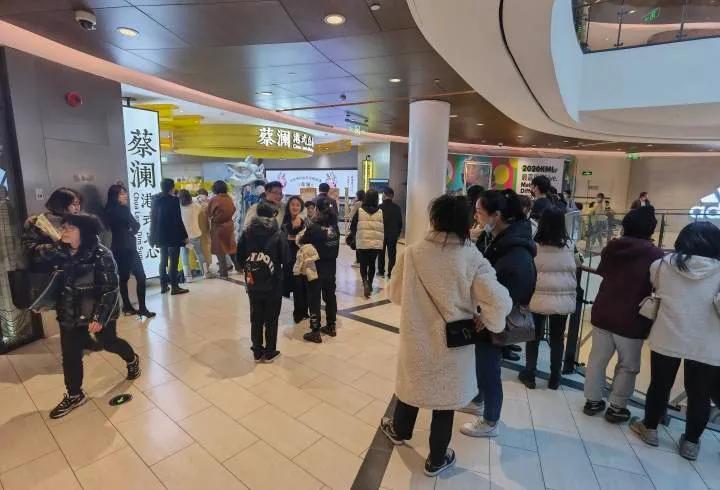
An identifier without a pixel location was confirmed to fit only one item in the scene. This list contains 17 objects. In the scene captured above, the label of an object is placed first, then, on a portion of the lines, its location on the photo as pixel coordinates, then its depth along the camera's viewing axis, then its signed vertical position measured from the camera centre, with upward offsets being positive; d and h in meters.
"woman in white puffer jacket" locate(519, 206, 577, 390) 2.68 -0.60
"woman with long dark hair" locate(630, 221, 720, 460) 2.06 -0.71
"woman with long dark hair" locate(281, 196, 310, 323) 3.96 -0.87
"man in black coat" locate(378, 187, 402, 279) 5.86 -0.51
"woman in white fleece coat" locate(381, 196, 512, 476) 1.75 -0.55
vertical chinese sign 5.10 +0.19
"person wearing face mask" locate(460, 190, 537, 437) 2.10 -0.43
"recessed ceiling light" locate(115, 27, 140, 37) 3.06 +1.22
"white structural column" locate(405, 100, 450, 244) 5.69 +0.44
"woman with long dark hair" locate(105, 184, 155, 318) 4.09 -0.56
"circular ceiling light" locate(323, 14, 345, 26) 2.88 +1.26
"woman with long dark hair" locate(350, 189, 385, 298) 5.19 -0.54
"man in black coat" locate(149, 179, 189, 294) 4.91 -0.50
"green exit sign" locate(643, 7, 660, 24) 5.60 +2.57
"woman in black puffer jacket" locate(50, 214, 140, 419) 2.48 -0.73
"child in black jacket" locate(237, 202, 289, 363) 3.13 -0.66
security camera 2.74 +1.19
